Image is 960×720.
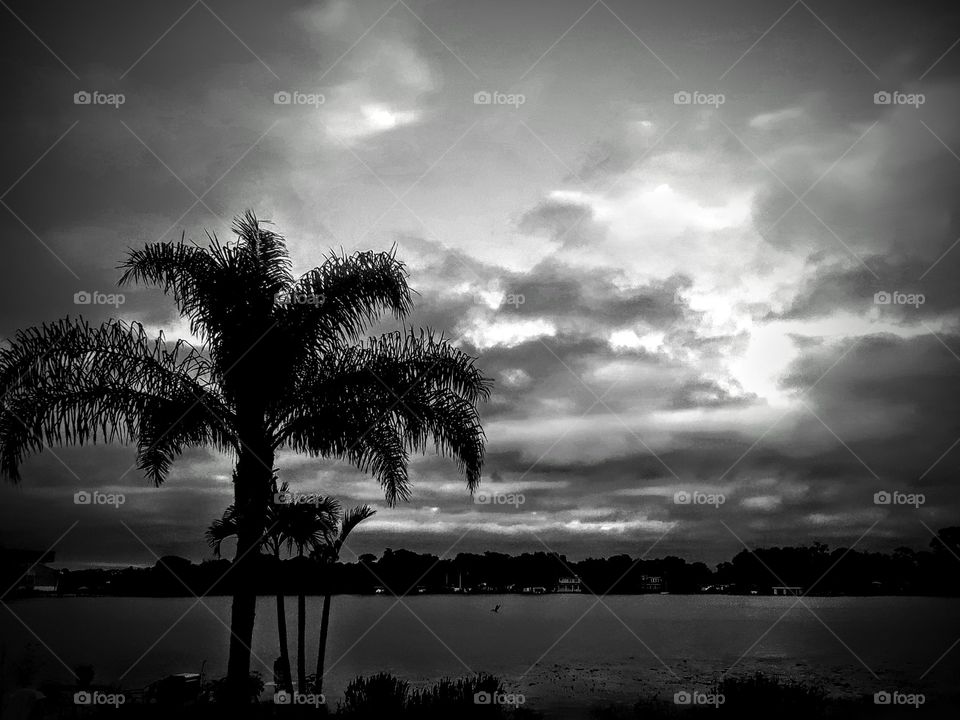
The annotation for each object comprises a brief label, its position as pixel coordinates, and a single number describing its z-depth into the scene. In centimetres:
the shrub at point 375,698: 1548
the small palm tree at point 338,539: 1741
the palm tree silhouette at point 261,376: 1298
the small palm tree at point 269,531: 1552
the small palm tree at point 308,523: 1605
